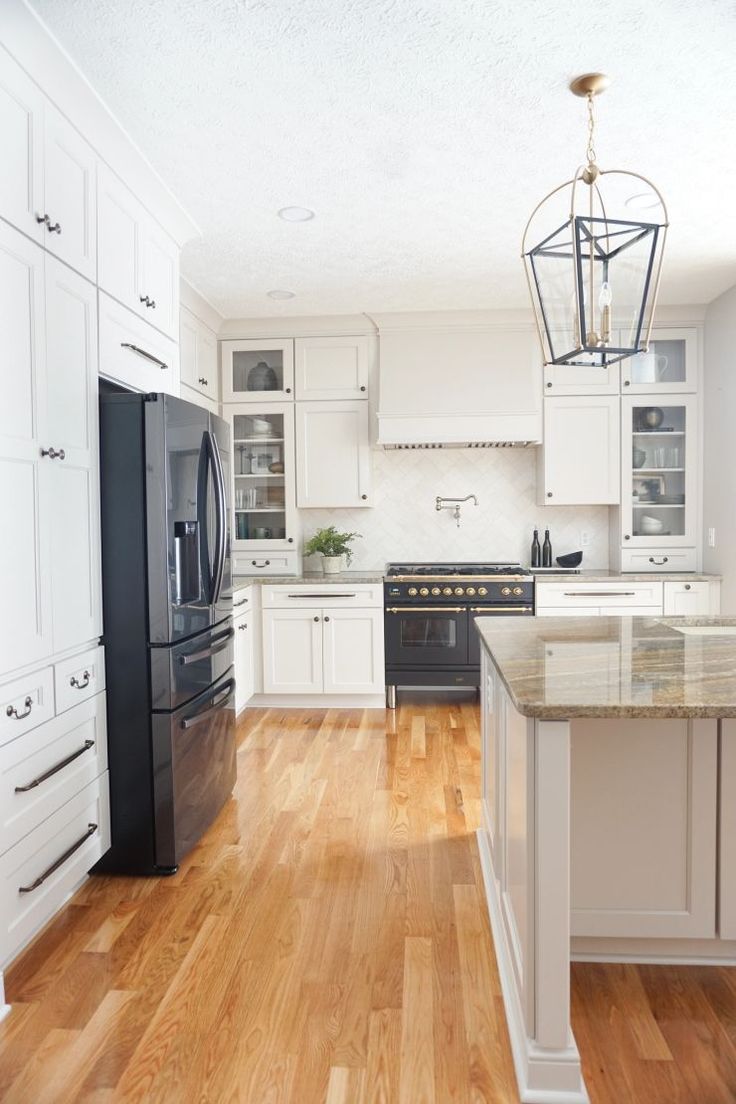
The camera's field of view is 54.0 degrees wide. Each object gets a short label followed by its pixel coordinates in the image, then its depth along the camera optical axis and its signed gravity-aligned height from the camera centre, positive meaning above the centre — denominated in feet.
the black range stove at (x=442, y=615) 14.96 -1.91
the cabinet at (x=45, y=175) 6.15 +3.31
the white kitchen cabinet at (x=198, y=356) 13.60 +3.37
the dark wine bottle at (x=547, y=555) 16.22 -0.74
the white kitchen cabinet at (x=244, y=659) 14.20 -2.71
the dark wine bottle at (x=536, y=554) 16.30 -0.71
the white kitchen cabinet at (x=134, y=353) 8.18 +2.16
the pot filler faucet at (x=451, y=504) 16.80 +0.45
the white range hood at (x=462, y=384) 15.23 +2.95
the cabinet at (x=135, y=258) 8.18 +3.36
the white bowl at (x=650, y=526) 15.47 -0.09
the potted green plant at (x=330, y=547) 15.76 -0.50
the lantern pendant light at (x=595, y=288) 4.90 +1.65
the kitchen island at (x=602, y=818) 4.80 -2.34
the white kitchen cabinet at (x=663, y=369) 15.26 +3.24
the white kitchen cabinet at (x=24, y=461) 6.11 +0.58
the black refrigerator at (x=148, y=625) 7.97 -1.12
